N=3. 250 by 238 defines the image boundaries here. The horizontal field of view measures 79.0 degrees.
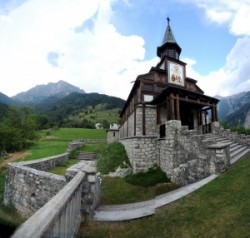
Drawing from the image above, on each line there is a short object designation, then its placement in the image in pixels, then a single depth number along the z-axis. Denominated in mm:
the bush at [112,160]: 12718
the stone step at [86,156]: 17442
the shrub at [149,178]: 10745
